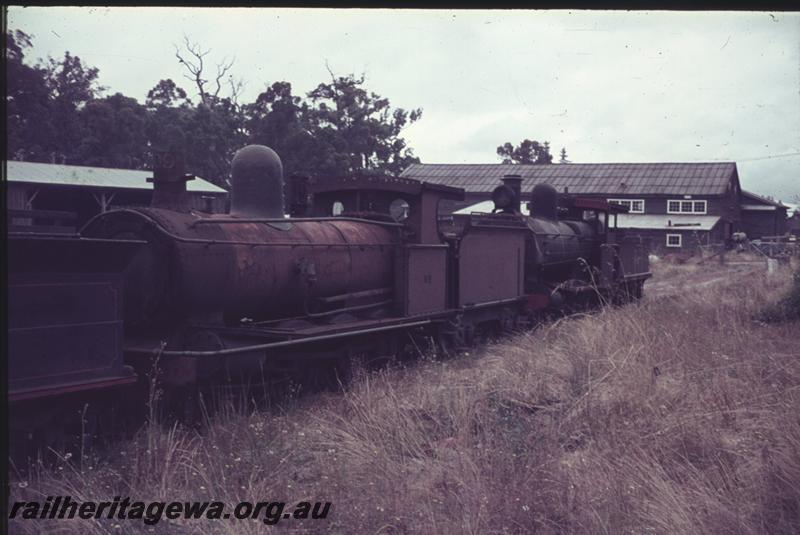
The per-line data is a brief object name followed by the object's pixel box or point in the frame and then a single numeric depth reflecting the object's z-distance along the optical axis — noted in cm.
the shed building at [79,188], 1761
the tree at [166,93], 3472
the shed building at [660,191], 4016
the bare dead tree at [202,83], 2924
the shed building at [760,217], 4784
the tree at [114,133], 2509
